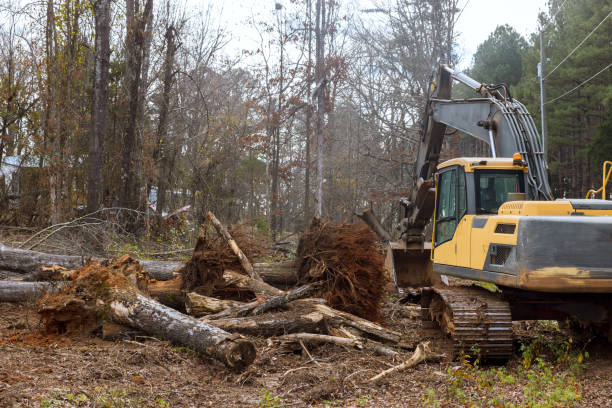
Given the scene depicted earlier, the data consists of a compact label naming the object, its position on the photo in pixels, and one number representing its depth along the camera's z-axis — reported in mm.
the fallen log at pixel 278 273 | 9688
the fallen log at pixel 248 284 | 8556
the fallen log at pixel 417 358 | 5985
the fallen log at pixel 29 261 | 9656
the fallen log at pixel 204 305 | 8117
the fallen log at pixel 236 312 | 7836
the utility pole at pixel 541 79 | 27495
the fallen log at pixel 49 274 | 8688
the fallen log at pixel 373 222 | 15320
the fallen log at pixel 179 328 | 5961
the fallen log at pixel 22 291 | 8570
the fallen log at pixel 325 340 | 7070
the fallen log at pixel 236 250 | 9156
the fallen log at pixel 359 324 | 7530
